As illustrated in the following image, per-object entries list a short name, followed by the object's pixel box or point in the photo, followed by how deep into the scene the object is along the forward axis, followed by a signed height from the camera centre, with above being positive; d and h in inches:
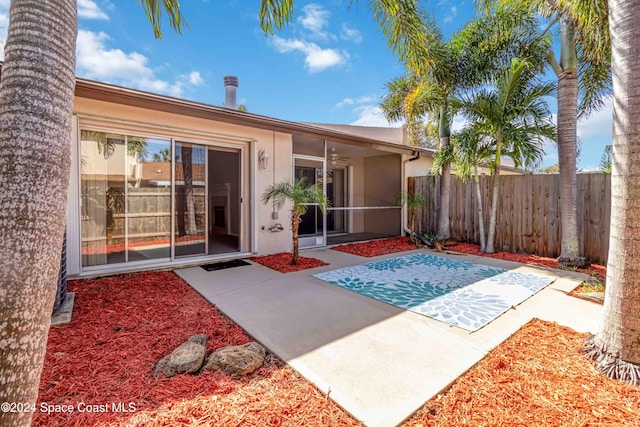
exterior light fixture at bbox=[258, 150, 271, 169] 268.4 +44.3
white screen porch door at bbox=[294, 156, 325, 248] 329.1 -3.5
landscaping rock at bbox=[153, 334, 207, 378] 93.6 -49.6
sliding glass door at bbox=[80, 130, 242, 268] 199.9 +7.8
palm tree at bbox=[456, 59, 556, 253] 254.2 +79.9
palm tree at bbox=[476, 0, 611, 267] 225.6 +82.8
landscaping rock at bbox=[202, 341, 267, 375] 94.1 -49.8
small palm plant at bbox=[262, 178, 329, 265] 231.1 +7.7
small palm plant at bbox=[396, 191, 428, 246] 370.9 +4.6
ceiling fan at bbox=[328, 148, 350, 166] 403.8 +69.9
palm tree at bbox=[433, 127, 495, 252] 275.7 +49.2
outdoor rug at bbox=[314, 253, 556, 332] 141.9 -48.4
